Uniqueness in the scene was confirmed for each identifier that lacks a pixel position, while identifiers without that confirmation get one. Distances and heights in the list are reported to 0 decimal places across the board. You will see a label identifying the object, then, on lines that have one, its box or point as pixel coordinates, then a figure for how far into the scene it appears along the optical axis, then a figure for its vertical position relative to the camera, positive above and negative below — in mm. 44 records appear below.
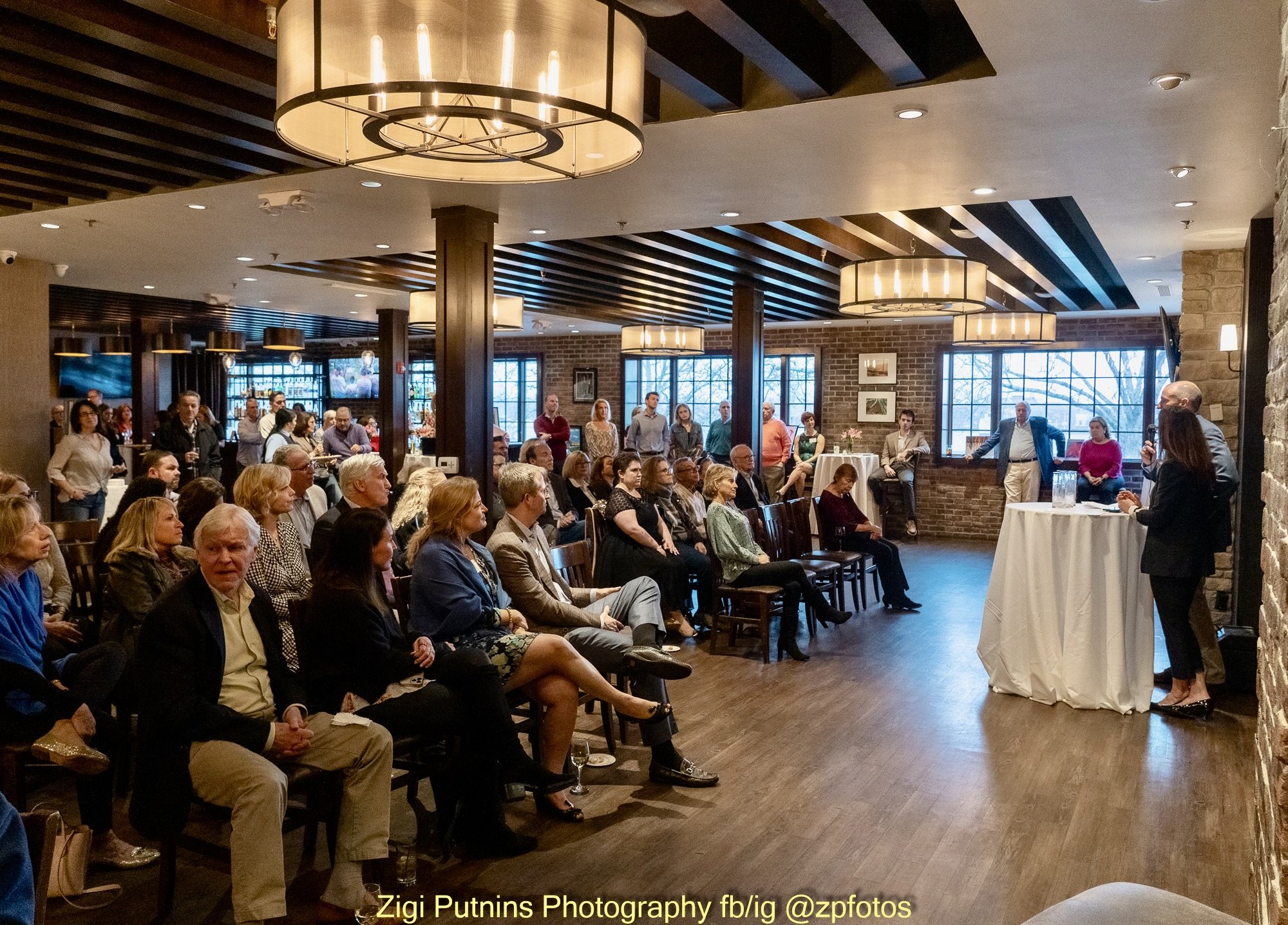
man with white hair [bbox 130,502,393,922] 2719 -931
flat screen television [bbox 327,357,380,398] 20500 +648
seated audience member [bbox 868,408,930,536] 13469 -539
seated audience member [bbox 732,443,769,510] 8609 -562
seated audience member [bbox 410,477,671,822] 3695 -804
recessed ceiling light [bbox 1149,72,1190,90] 3812 +1279
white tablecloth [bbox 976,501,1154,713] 5184 -986
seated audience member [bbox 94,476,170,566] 4145 -396
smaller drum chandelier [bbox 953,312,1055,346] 9734 +855
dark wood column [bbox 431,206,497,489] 6621 +548
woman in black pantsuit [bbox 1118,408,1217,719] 5012 -591
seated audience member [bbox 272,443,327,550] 5219 -383
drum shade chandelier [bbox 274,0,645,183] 2162 +764
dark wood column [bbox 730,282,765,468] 9945 +495
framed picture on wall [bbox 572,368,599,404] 17297 +436
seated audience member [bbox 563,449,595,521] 7828 -550
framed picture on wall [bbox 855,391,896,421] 14406 +125
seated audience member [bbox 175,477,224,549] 4082 -376
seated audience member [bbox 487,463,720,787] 4117 -875
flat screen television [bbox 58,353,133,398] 21266 +653
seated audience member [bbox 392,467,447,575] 5082 -502
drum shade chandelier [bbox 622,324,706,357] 11469 +837
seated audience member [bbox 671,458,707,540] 7098 -536
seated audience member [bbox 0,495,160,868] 2980 -875
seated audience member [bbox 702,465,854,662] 6430 -945
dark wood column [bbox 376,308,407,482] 11844 +282
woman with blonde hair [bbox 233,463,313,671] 3951 -534
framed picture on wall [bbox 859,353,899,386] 14375 +667
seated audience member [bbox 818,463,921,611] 7930 -924
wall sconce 6789 +545
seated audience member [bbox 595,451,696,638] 6430 -834
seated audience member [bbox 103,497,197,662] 3584 -573
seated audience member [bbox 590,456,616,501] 7875 -524
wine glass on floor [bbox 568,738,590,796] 4277 -1457
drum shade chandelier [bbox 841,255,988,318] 6660 +886
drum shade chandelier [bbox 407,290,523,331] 8133 +830
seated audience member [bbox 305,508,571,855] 3277 -889
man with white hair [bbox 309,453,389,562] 4320 -349
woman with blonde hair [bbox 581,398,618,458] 10875 -232
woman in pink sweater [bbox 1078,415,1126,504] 11281 -529
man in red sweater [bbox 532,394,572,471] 11154 -179
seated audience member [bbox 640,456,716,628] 6773 -709
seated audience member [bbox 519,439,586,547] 7188 -703
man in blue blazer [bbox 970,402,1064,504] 12344 -467
